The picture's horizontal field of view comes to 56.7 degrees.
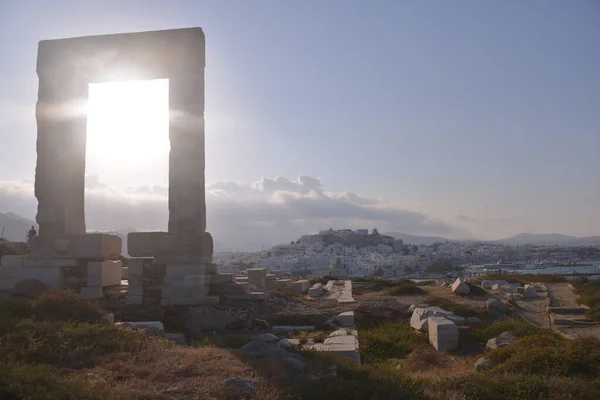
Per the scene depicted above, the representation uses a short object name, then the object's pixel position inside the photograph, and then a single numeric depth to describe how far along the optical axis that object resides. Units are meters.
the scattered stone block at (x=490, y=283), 20.31
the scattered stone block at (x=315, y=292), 17.81
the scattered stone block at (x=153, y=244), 12.68
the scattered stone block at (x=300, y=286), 18.89
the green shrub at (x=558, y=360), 7.16
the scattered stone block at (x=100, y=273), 12.73
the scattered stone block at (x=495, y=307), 13.50
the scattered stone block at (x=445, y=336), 10.30
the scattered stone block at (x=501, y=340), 9.60
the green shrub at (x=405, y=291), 18.06
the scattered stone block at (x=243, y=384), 5.53
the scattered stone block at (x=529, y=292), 17.03
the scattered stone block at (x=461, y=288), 17.18
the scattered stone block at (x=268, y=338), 9.43
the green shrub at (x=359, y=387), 5.60
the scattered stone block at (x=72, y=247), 12.89
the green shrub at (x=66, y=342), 6.62
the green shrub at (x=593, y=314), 12.69
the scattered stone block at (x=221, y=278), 12.88
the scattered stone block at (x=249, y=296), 12.60
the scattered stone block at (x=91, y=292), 12.61
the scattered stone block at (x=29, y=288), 12.33
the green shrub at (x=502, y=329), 10.65
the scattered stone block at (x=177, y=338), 9.63
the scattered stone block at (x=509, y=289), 18.08
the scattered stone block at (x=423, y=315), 11.56
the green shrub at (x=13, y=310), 8.12
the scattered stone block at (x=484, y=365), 8.14
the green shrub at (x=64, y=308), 9.23
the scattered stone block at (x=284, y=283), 19.55
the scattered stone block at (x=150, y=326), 9.54
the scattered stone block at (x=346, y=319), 11.66
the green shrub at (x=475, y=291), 17.34
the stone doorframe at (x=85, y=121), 12.74
